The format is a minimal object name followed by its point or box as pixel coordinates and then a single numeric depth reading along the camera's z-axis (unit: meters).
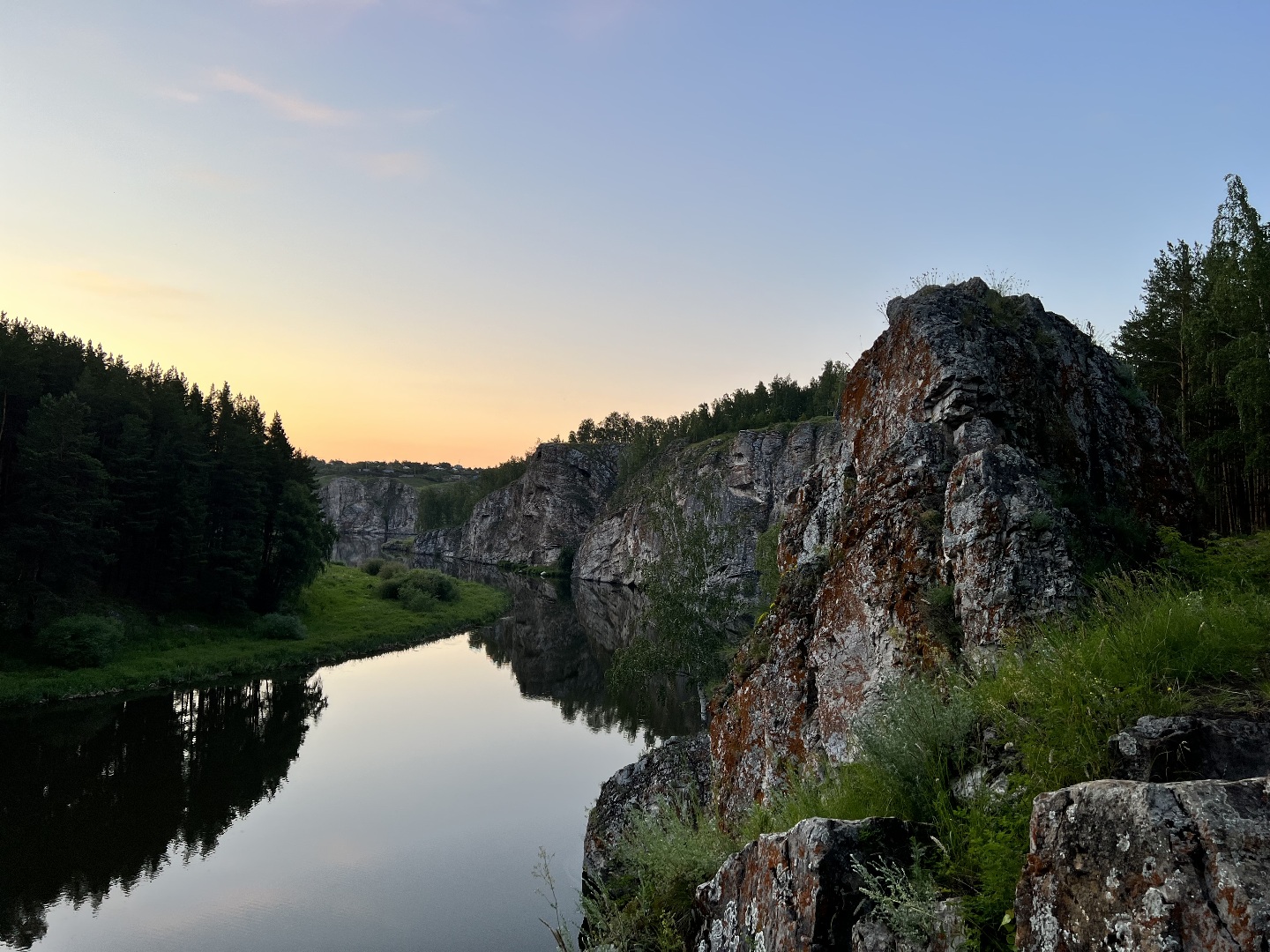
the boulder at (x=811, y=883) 4.64
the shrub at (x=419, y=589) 58.16
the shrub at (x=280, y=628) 42.47
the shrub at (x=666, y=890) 6.74
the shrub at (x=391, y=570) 66.14
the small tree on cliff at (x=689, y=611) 30.34
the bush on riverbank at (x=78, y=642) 31.27
